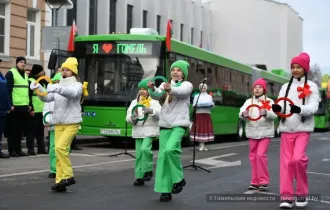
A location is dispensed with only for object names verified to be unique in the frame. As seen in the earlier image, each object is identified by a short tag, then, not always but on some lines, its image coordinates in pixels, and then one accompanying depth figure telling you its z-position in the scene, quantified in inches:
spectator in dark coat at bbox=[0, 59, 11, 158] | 535.5
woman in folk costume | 708.0
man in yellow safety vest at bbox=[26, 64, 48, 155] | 581.3
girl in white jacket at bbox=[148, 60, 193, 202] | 329.4
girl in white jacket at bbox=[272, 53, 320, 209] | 312.2
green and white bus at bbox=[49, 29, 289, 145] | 711.1
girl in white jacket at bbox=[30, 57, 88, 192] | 354.9
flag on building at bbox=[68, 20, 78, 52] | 735.4
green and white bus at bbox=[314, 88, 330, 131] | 1843.0
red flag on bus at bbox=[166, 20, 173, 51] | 711.3
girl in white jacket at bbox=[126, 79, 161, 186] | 394.3
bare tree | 3853.8
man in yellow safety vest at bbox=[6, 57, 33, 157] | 564.9
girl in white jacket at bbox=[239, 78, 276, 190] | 386.6
